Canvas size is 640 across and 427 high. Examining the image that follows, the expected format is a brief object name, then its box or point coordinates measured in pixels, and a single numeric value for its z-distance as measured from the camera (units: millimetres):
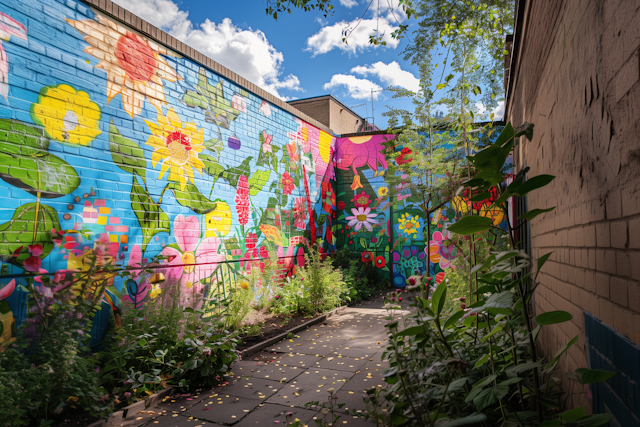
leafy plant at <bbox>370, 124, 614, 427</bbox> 1121
